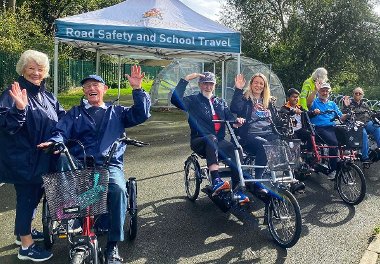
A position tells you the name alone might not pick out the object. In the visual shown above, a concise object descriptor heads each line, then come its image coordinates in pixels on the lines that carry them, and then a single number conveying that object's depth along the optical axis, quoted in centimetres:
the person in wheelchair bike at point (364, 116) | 707
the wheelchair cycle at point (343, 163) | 568
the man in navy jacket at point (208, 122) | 510
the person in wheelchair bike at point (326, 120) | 632
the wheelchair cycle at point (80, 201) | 317
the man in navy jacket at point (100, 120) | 392
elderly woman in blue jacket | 371
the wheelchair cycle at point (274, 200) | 423
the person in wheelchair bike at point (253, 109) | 557
